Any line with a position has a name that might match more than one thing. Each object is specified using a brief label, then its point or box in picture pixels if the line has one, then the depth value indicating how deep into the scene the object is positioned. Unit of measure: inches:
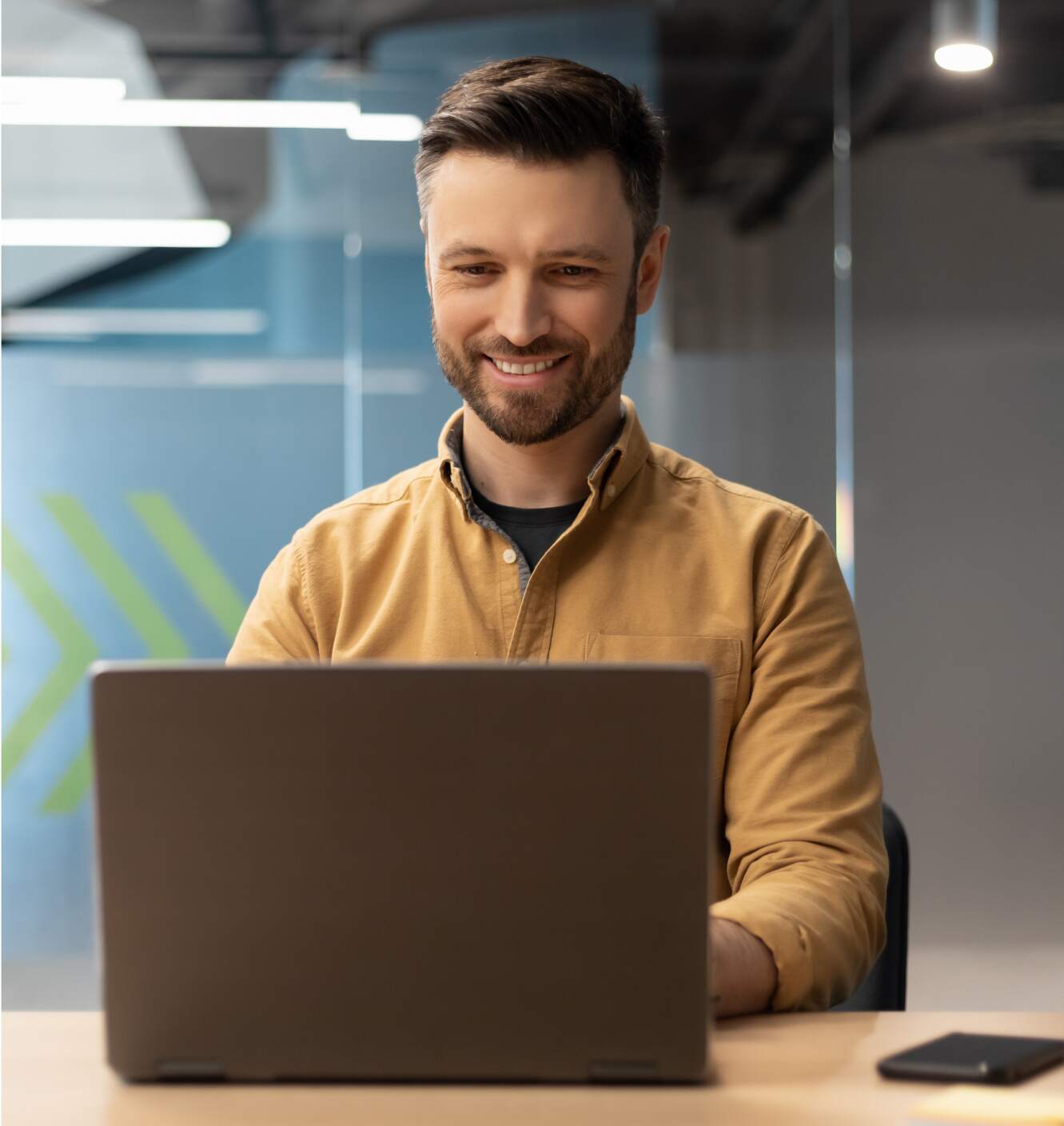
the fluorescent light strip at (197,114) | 153.9
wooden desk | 37.9
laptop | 38.2
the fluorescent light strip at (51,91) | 154.9
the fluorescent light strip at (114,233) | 154.2
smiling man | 65.5
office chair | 66.5
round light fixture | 155.6
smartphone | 41.3
